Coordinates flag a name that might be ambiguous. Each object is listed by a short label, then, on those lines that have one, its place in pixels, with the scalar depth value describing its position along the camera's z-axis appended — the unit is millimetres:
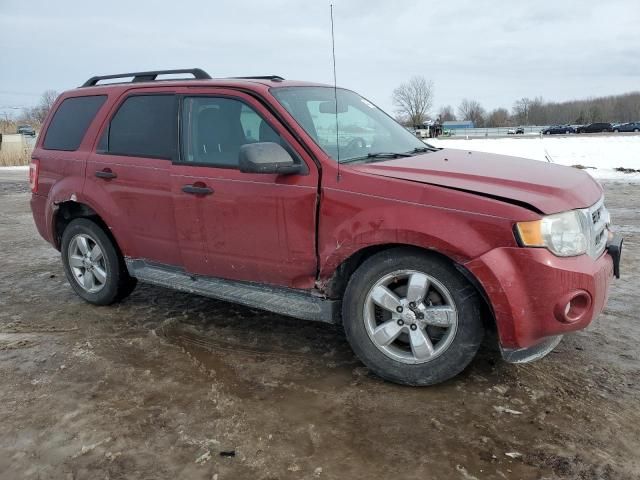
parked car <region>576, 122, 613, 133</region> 59875
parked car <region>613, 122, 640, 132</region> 57756
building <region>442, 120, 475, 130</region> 86875
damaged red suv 2865
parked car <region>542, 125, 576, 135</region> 59562
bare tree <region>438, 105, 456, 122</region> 112650
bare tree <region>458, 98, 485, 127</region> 110688
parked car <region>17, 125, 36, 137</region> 49059
